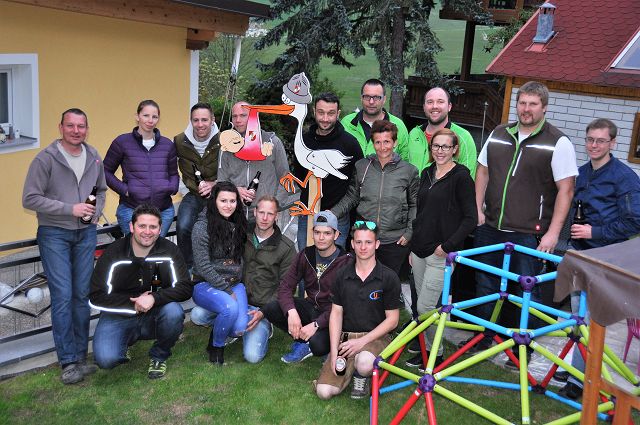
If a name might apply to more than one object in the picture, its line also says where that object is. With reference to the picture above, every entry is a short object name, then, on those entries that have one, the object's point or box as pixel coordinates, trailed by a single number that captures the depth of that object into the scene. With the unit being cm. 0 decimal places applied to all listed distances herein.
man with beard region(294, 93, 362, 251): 604
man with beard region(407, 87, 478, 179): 584
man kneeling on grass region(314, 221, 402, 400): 516
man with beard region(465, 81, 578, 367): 519
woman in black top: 528
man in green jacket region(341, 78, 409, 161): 627
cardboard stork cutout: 602
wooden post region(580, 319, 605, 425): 353
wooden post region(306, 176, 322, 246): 618
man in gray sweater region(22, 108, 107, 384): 507
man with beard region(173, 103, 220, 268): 627
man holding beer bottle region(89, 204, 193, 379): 526
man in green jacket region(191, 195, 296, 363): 579
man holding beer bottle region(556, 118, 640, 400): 521
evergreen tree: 1627
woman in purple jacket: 601
